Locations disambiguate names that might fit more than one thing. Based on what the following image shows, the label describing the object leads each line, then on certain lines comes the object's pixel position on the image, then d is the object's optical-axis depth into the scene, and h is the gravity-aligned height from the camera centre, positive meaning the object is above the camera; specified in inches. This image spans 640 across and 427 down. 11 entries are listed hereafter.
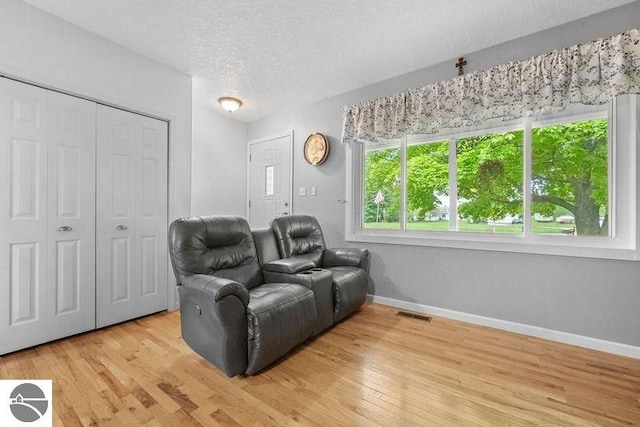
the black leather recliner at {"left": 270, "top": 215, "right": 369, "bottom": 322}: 95.1 -17.1
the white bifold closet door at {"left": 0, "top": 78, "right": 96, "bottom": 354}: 75.4 -0.6
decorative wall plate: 137.6 +34.0
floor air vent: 103.7 -39.9
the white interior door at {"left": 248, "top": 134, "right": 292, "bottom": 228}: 156.9 +21.2
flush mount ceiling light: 137.9 +57.3
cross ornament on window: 101.1 +56.1
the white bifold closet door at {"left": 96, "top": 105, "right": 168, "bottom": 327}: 93.7 -0.9
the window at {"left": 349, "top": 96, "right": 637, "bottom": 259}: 80.9 +10.6
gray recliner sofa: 63.1 -21.9
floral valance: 73.1 +40.9
